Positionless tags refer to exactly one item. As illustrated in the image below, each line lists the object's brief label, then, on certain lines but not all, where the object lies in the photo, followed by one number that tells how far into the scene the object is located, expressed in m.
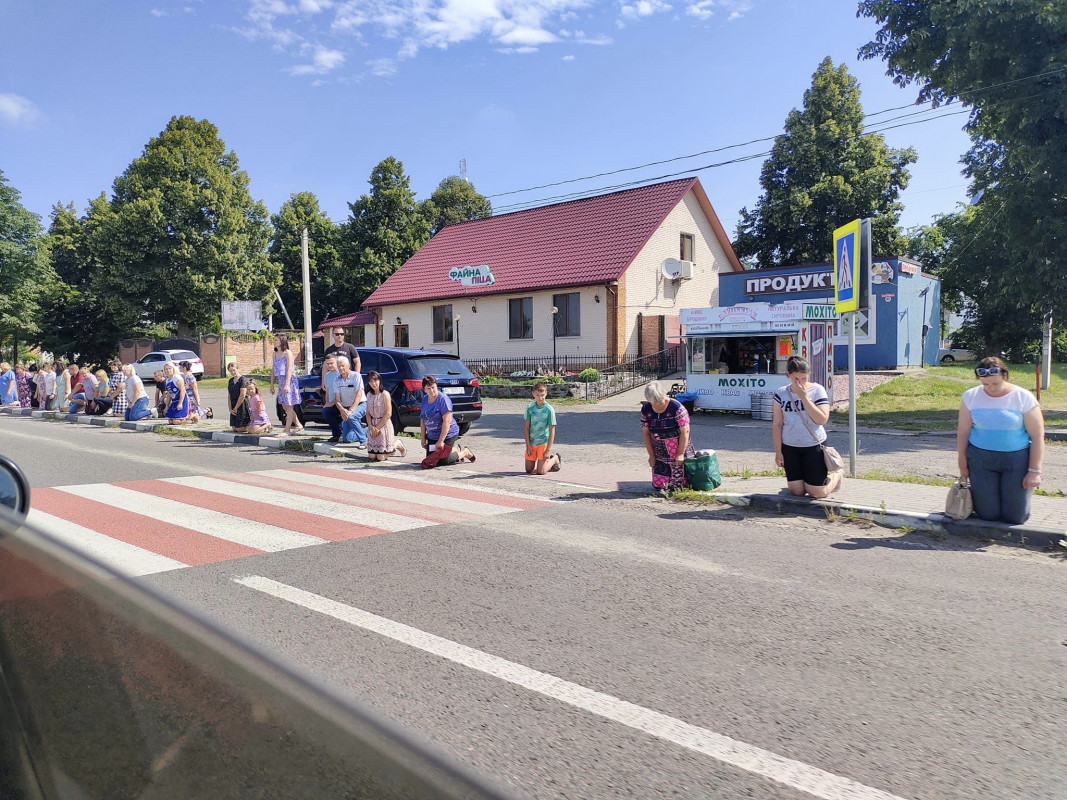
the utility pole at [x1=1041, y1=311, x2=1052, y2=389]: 18.99
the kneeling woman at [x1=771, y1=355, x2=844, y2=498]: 7.83
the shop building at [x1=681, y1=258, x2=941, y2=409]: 18.28
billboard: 42.50
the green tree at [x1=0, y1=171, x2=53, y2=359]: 39.91
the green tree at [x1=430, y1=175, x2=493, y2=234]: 55.69
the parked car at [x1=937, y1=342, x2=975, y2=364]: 47.78
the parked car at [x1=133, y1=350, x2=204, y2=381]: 37.78
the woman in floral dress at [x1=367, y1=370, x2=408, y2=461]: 11.86
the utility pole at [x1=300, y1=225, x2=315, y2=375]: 21.72
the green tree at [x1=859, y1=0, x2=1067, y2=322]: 15.98
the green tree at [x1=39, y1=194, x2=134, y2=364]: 46.06
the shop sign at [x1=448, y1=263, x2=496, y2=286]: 33.50
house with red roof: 29.94
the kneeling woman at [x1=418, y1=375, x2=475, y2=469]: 11.33
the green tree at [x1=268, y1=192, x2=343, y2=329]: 50.69
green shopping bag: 8.88
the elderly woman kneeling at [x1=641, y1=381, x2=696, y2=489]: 8.90
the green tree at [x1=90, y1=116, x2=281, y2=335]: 41.41
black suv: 14.71
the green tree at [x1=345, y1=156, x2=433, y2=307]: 48.03
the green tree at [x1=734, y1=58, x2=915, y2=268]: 37.50
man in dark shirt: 14.11
